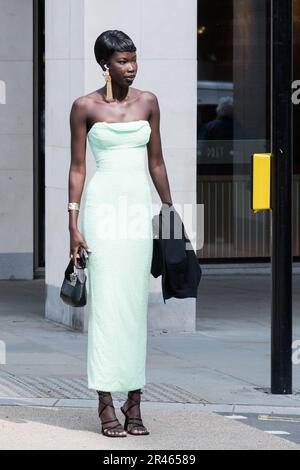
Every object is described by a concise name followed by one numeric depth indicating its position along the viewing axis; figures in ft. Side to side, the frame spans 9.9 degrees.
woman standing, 31.25
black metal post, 36.25
